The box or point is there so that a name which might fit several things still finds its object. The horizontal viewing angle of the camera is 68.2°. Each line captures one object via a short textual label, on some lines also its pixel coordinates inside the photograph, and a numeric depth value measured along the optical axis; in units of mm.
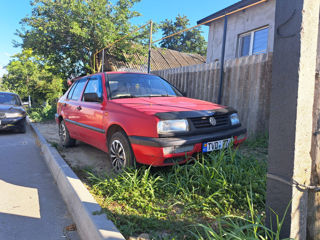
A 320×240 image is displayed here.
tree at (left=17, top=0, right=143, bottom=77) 12463
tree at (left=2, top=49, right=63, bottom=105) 16922
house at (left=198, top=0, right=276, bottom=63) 8109
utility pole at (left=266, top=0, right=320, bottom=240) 1378
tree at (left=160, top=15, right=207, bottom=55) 40656
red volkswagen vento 2889
